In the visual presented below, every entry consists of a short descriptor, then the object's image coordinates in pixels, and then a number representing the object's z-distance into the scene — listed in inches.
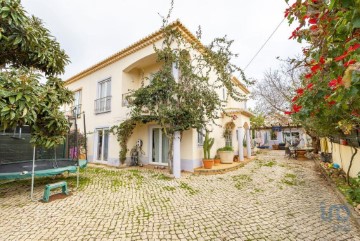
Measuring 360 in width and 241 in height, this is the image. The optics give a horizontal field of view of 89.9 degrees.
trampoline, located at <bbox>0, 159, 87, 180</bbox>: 241.5
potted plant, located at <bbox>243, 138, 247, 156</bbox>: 635.0
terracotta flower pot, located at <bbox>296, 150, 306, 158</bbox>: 628.0
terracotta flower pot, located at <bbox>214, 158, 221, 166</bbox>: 467.5
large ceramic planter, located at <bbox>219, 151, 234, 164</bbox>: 473.1
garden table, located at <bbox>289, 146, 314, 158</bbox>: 628.1
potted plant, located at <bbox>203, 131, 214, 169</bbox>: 398.6
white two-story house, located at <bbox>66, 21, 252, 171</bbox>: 414.0
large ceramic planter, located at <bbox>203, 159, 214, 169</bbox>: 398.0
